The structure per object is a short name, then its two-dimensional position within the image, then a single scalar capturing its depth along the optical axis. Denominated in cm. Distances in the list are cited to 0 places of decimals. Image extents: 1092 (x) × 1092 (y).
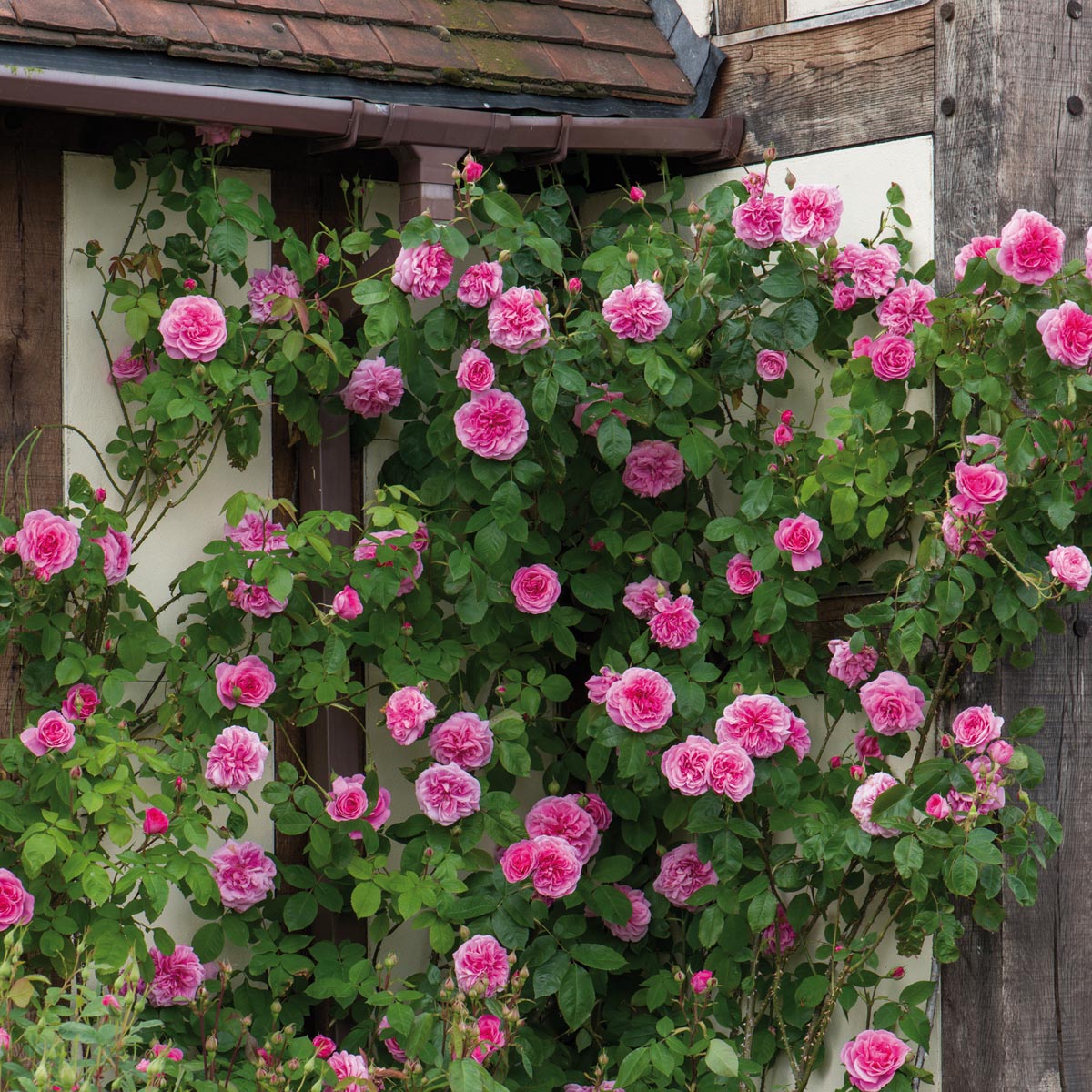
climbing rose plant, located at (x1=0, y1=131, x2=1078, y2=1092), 706
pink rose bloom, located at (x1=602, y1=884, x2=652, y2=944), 831
